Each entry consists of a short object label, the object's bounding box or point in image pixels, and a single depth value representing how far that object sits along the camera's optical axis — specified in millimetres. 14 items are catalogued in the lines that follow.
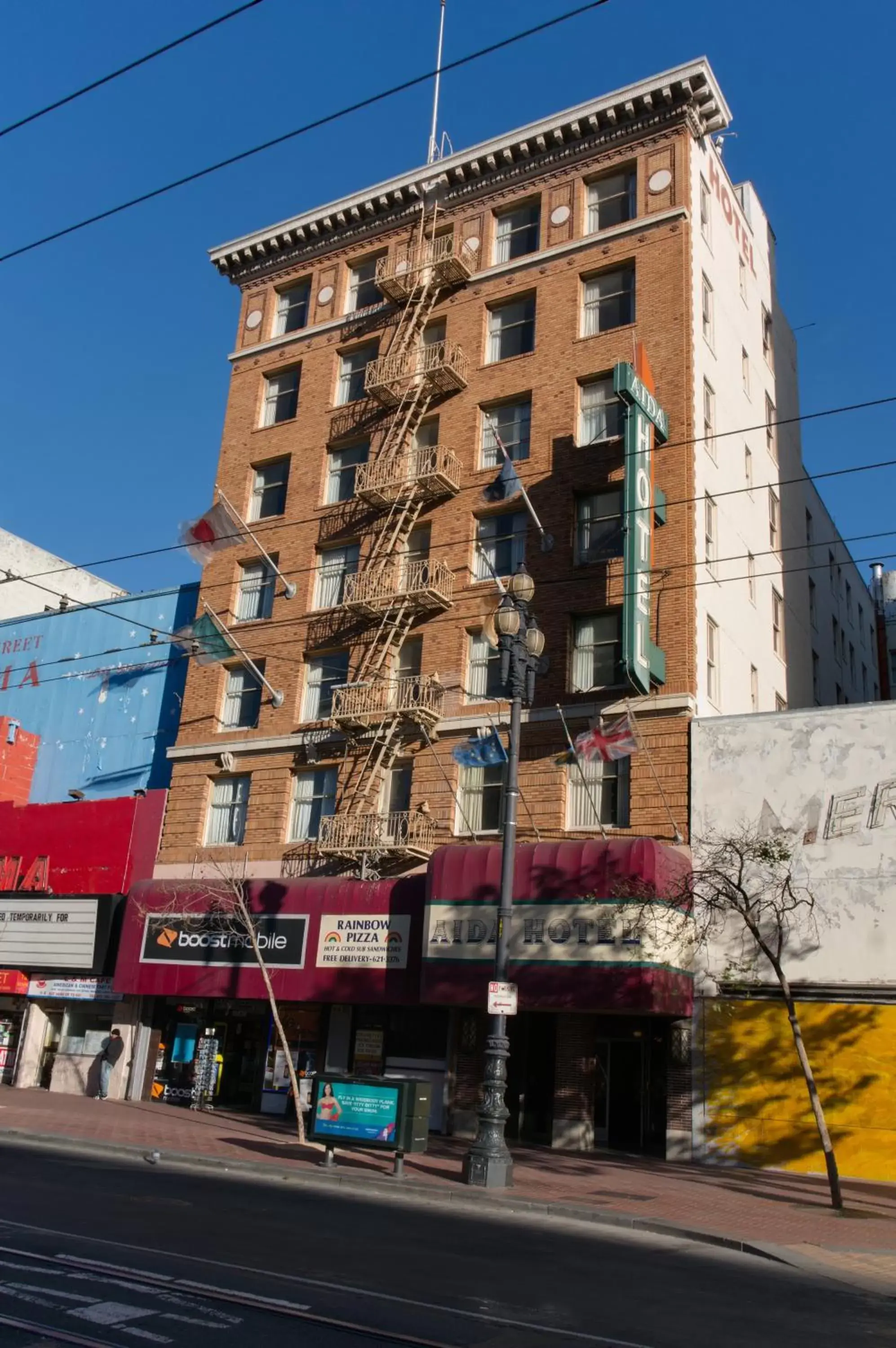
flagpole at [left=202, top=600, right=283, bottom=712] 31406
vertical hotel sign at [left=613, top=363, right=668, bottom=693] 24297
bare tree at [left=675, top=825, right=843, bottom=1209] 19656
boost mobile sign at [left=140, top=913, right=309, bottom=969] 27078
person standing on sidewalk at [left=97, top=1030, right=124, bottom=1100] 29984
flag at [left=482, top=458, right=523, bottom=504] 27859
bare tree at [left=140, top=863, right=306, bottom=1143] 26500
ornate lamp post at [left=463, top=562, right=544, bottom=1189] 17109
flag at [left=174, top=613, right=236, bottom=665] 33219
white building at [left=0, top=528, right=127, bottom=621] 44719
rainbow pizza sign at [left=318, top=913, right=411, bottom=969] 25594
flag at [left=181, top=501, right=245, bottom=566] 32375
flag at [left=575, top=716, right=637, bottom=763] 24391
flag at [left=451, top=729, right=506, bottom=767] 25828
